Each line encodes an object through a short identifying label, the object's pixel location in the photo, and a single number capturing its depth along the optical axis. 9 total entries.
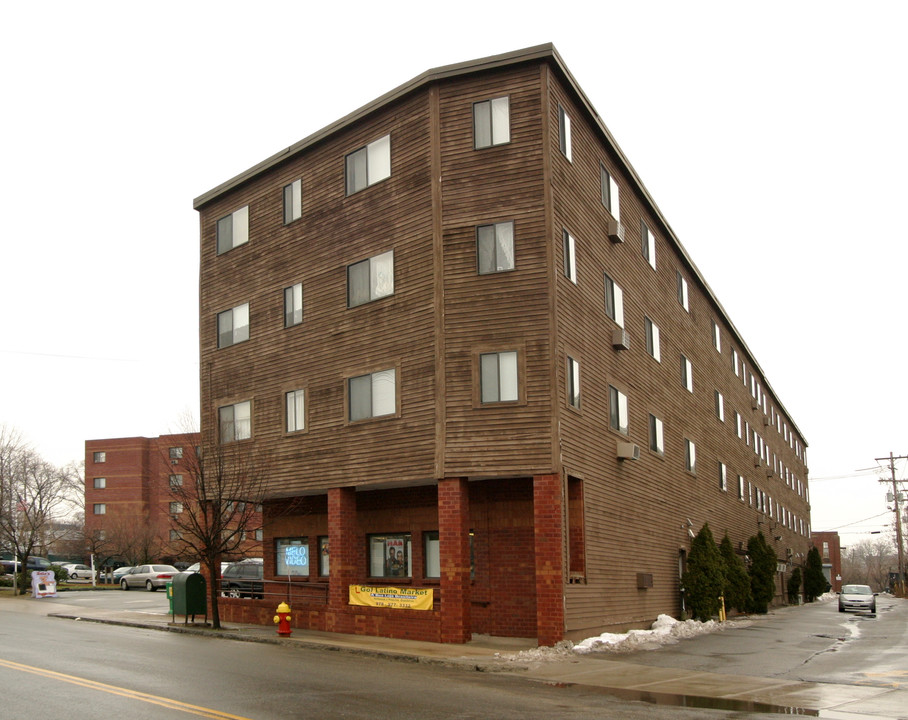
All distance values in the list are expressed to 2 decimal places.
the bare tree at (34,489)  55.22
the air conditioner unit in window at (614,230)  28.05
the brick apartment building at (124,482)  96.62
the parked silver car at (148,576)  49.22
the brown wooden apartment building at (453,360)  22.45
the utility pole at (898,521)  87.56
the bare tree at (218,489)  25.92
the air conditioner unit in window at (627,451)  26.81
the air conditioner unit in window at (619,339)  27.44
